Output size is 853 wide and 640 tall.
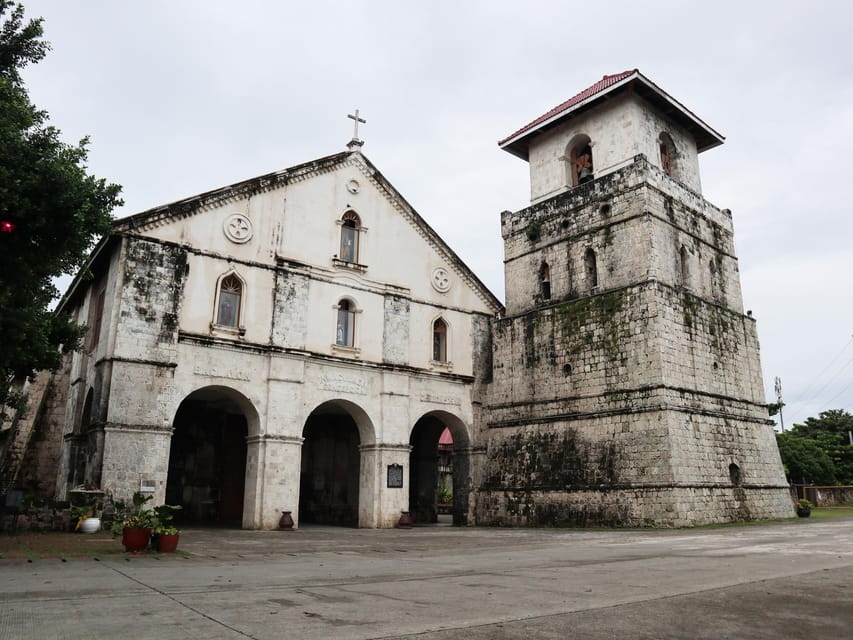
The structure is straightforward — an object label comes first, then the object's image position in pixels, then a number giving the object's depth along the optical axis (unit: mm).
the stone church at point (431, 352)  18609
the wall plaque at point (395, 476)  21734
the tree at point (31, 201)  10352
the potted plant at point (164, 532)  11453
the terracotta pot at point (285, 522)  19047
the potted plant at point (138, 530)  11391
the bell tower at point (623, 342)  19766
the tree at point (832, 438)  42094
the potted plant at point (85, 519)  15180
